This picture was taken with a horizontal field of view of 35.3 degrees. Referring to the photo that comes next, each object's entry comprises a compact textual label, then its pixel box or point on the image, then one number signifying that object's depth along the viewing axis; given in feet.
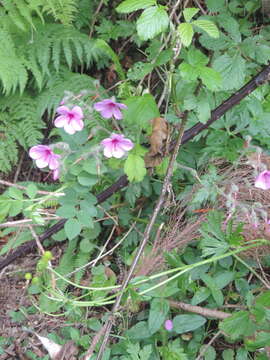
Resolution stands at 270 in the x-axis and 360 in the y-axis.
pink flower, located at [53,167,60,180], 1.65
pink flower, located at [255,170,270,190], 1.53
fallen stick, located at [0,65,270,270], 1.63
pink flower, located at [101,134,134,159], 1.60
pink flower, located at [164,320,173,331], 1.64
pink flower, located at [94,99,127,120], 1.65
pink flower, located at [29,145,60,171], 1.64
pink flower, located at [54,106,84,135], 1.59
